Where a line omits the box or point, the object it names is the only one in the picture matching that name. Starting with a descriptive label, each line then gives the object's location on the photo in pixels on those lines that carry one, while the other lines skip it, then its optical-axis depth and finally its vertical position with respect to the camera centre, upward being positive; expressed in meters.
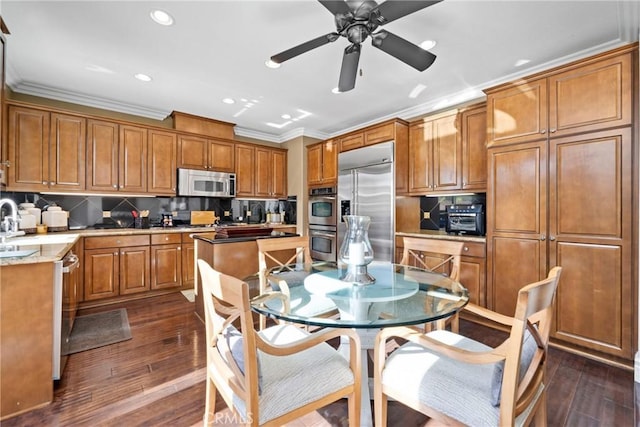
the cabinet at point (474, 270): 2.77 -0.57
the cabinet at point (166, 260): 3.65 -0.61
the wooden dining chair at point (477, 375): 0.94 -0.64
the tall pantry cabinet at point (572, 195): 2.05 +0.15
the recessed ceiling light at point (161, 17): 2.06 +1.47
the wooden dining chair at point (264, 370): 0.98 -0.64
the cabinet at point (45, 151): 3.07 +0.73
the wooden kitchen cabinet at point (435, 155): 3.27 +0.71
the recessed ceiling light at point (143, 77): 3.01 +1.48
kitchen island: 2.58 -0.35
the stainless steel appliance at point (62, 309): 1.75 -0.64
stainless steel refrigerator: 3.58 +0.32
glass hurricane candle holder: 1.64 -0.21
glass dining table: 1.20 -0.44
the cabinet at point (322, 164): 4.47 +0.83
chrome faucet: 1.94 -0.06
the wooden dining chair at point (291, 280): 1.33 -0.43
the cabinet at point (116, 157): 3.52 +0.74
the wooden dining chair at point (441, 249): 1.92 -0.27
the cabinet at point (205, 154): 4.16 +0.94
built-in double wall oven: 4.41 -0.14
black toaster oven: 2.99 -0.06
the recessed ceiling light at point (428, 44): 2.40 +1.46
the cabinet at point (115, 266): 3.24 -0.62
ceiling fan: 1.50 +1.08
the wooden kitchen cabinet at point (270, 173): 4.96 +0.74
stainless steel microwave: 4.13 +0.47
